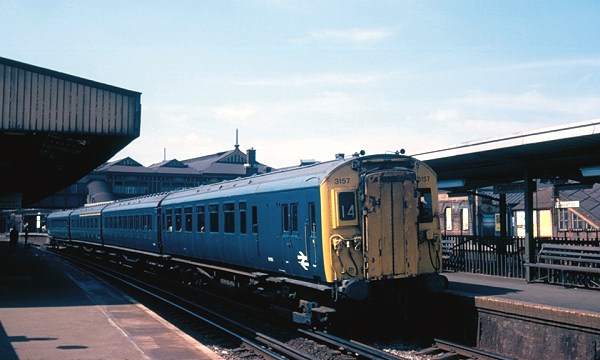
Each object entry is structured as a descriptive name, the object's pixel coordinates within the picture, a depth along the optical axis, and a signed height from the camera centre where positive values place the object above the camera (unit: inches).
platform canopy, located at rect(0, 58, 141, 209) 577.3 +113.1
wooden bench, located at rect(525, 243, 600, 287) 480.1 -37.5
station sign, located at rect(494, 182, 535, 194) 659.4 +35.9
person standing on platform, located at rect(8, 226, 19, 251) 1423.5 -28.0
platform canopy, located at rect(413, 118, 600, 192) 439.5 +57.2
